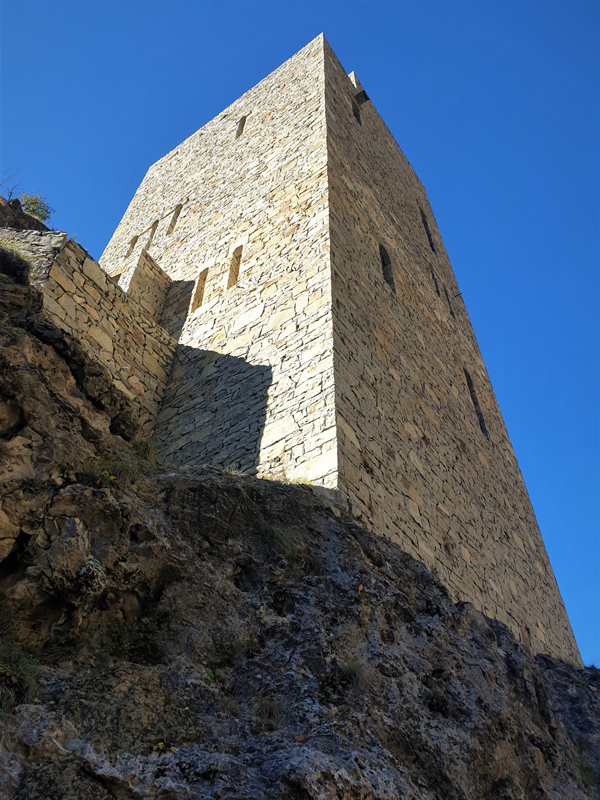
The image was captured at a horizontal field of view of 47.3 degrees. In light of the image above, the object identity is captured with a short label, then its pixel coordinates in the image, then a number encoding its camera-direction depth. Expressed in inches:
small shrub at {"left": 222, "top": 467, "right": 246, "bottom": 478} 205.6
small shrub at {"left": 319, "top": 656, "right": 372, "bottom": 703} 146.5
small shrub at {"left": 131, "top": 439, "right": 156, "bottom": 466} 192.5
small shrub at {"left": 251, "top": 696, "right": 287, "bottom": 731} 133.6
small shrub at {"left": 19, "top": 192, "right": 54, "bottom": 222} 371.7
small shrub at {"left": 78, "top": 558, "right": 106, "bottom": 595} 135.6
